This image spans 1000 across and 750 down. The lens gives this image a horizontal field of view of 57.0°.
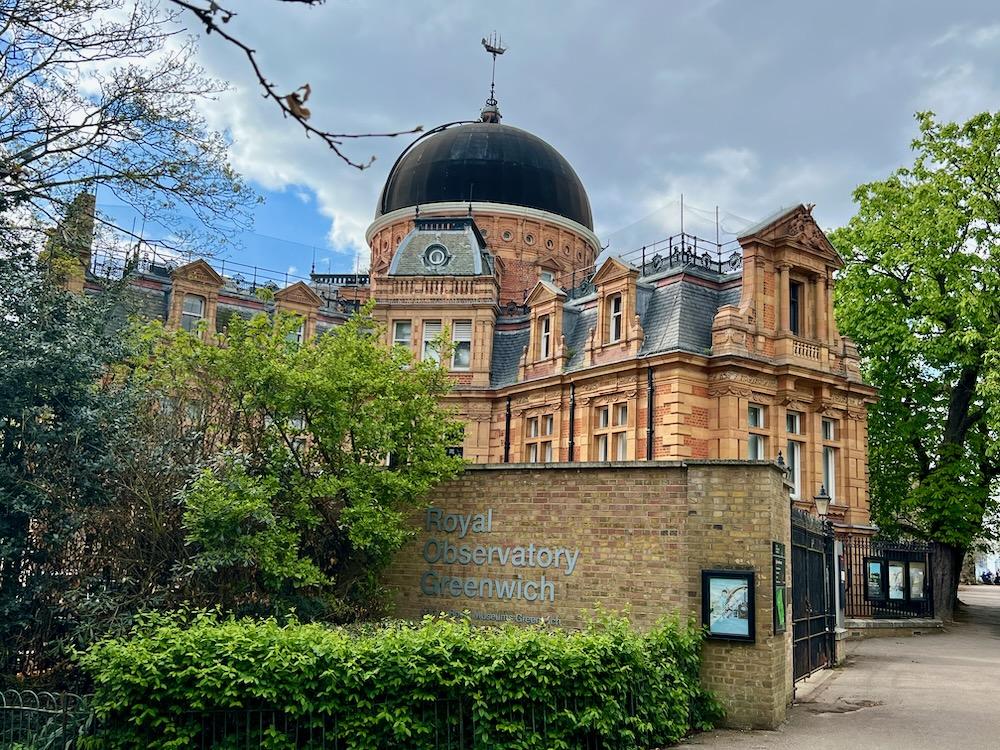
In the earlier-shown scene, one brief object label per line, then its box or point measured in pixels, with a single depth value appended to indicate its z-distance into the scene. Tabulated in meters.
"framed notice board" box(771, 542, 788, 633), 12.53
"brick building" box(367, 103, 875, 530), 27.41
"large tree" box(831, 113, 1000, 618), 30.83
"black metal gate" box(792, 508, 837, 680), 14.87
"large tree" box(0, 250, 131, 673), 13.55
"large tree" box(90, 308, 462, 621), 14.35
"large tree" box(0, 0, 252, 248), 11.12
